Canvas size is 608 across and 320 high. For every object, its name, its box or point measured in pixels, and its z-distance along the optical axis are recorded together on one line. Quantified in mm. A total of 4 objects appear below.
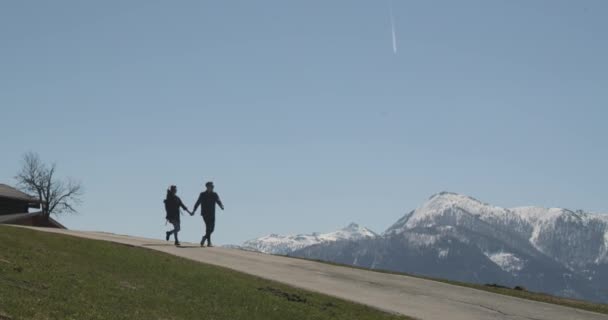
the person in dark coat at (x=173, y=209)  35531
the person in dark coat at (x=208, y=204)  36031
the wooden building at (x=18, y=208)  71188
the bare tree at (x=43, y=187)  119812
